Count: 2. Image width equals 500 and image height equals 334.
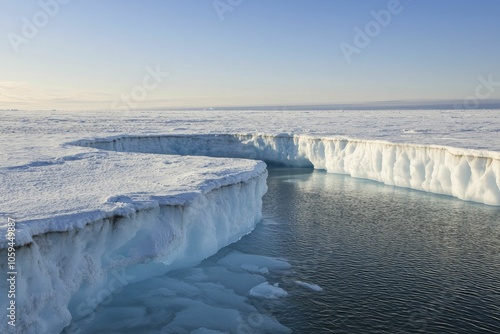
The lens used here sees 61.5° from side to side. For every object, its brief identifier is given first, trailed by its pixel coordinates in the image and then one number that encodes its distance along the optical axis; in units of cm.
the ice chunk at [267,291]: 1077
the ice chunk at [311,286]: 1119
